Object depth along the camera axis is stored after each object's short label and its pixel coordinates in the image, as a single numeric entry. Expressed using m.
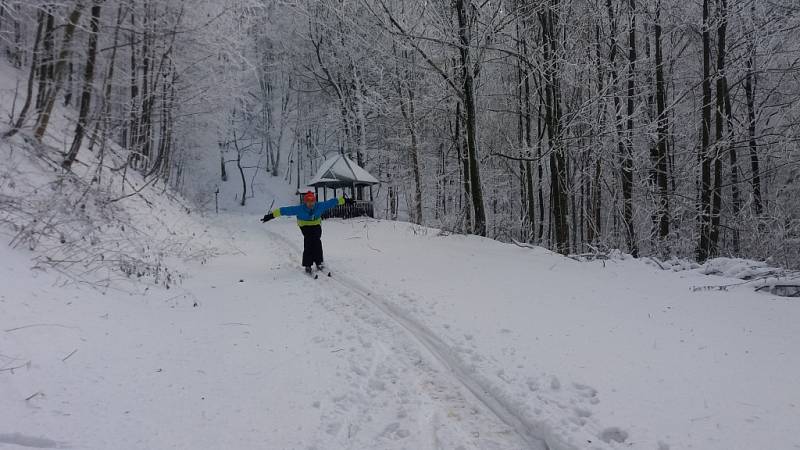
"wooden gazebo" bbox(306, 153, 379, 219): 24.33
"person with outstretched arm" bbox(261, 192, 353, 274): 9.59
